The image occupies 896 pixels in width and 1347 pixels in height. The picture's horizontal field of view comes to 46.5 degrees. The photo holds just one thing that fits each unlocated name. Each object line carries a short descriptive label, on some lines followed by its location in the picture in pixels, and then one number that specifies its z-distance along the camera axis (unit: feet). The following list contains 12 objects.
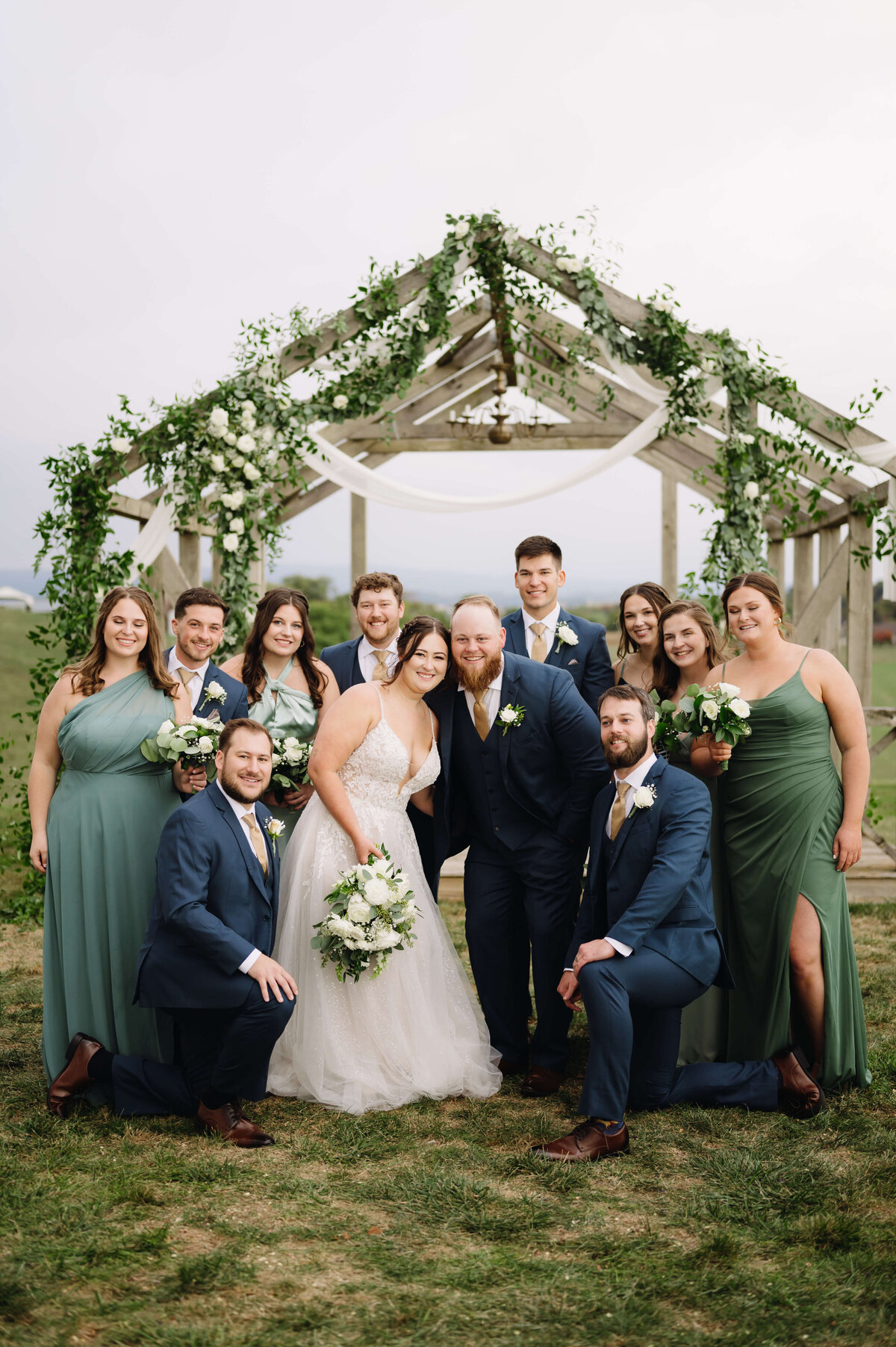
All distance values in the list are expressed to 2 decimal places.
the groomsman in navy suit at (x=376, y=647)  14.26
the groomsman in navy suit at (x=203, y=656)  13.80
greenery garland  21.91
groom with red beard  13.29
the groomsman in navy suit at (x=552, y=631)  15.33
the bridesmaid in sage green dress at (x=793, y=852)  12.83
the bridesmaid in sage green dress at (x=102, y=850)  12.71
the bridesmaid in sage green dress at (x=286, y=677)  14.53
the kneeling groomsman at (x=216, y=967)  11.28
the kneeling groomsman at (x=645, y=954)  11.16
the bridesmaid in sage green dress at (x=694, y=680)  13.52
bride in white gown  12.75
